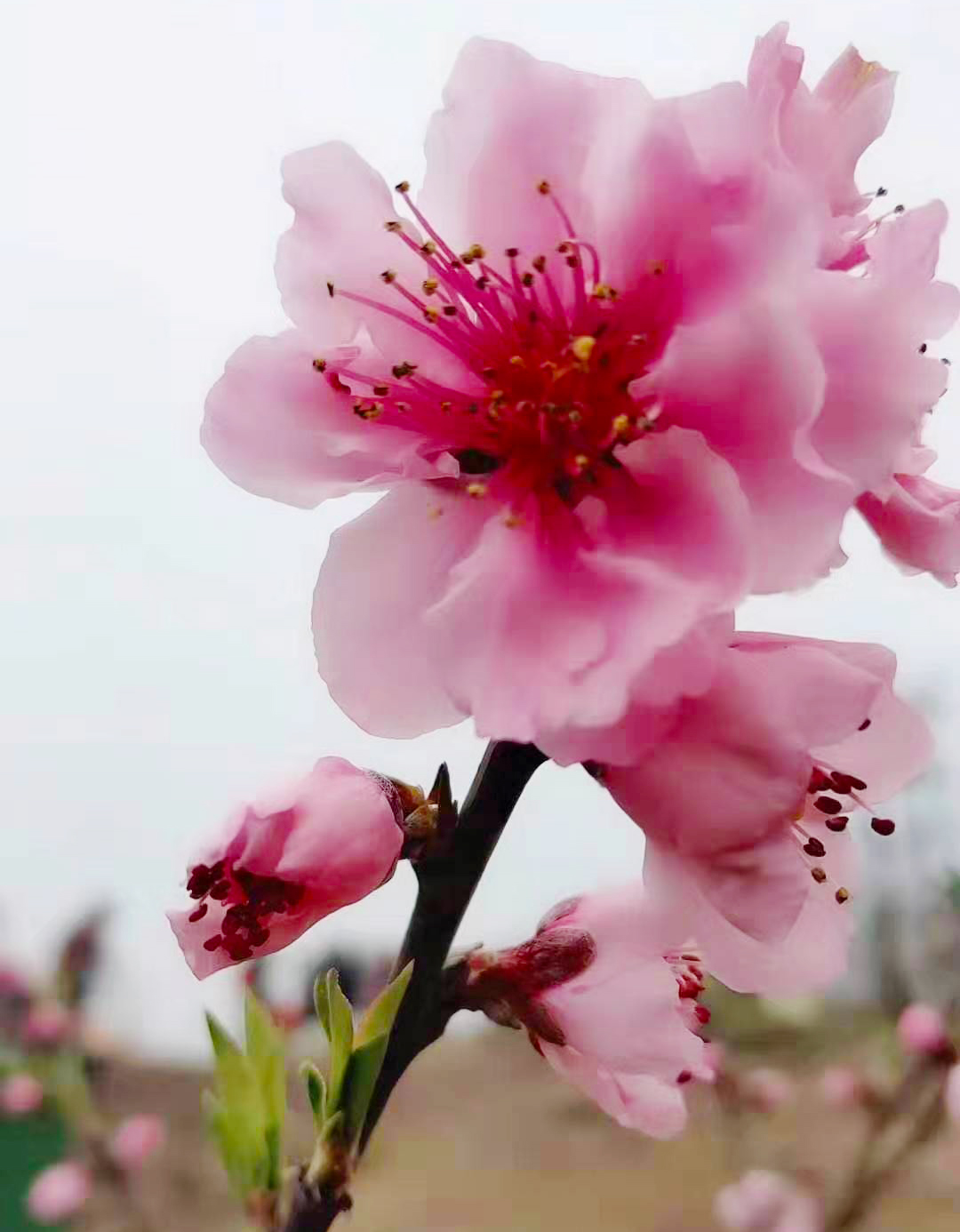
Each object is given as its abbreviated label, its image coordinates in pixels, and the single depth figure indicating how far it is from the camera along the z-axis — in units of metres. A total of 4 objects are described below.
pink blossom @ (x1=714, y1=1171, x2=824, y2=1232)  0.74
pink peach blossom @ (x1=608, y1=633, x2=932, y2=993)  0.06
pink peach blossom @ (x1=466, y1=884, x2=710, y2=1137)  0.08
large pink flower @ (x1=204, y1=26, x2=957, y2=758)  0.06
